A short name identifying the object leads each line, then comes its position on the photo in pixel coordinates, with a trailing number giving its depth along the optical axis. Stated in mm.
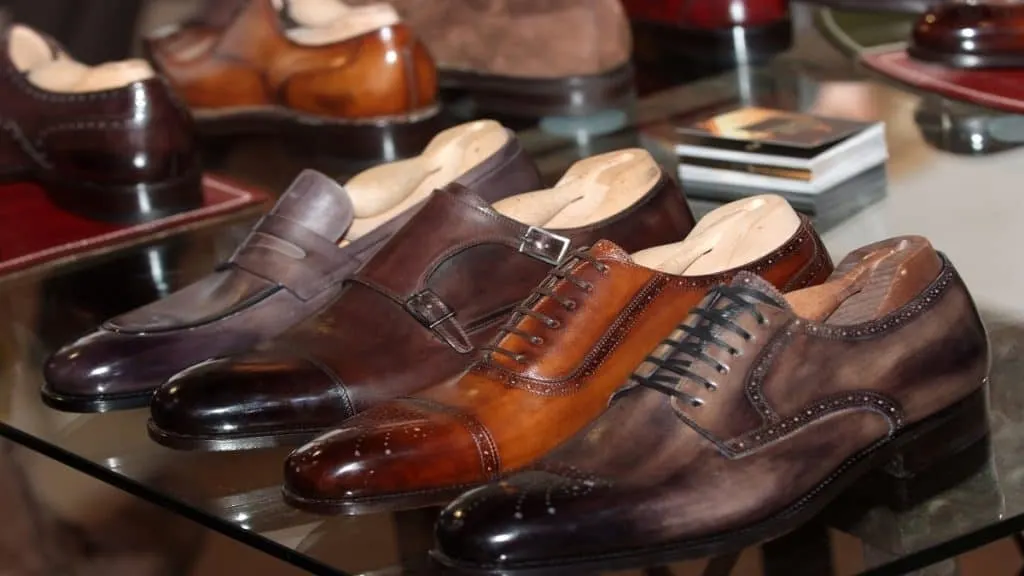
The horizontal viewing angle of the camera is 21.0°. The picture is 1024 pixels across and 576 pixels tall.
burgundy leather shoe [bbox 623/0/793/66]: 2112
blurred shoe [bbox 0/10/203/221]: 1708
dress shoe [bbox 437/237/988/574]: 1128
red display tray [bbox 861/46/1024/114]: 1809
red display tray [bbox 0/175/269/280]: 1681
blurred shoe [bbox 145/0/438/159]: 1866
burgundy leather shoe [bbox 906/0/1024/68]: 1865
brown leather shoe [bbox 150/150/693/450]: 1272
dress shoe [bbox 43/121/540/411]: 1360
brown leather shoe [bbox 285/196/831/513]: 1179
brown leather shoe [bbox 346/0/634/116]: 1901
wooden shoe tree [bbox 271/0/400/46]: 1865
